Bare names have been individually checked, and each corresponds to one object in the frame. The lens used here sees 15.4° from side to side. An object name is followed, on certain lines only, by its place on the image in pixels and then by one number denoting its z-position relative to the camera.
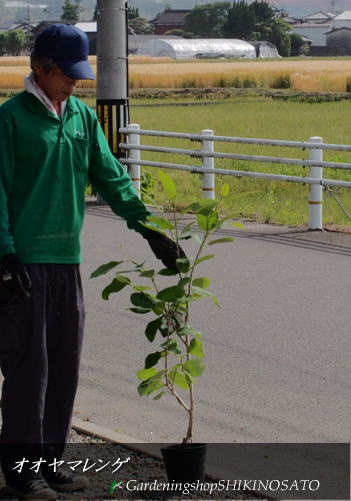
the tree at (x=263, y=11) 181.50
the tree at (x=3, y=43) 179.50
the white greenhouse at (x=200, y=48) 160.50
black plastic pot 5.09
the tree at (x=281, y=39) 176.75
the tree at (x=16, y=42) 178.12
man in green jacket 4.86
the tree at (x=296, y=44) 186.18
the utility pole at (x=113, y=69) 15.82
